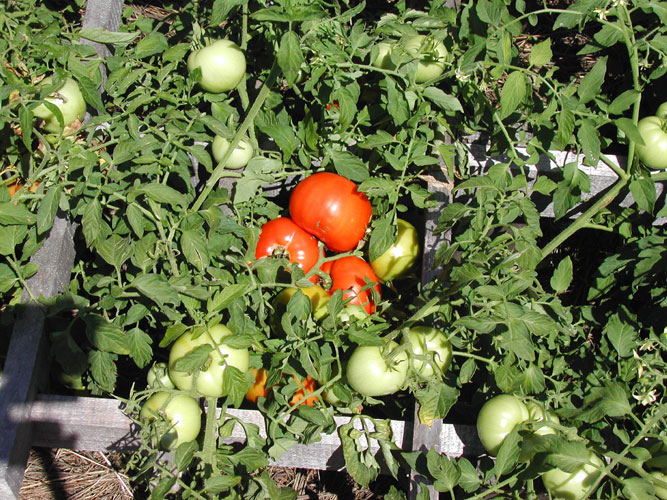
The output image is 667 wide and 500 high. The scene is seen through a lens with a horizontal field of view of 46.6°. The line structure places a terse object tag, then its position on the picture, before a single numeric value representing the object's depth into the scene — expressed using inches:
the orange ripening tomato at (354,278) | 32.6
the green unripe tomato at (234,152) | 33.3
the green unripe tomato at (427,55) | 32.1
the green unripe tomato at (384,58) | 32.7
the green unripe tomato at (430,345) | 29.3
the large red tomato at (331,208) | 32.5
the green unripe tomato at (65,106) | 32.1
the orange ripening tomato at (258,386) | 31.5
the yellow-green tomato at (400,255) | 33.7
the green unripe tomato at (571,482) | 27.7
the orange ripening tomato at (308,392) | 30.8
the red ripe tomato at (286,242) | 33.2
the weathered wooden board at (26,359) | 28.5
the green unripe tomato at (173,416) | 28.2
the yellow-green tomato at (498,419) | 28.5
